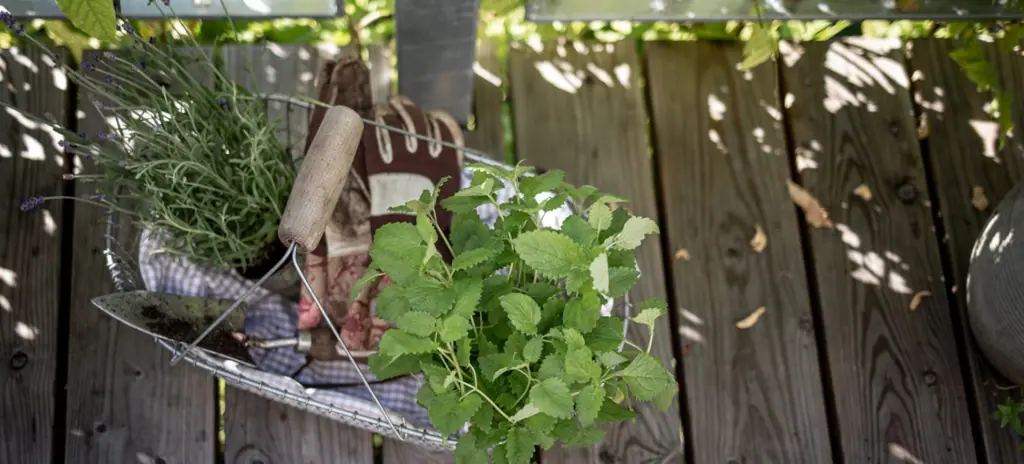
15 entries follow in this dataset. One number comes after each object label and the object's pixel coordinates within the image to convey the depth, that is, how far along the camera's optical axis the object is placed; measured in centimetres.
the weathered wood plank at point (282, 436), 165
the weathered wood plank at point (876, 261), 172
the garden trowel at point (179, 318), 137
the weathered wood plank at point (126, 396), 165
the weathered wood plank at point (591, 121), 184
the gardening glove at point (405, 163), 151
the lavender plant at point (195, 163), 134
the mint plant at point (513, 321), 105
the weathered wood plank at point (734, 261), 171
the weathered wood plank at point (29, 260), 165
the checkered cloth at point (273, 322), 149
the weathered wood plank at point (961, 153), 182
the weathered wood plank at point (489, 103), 186
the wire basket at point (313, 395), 138
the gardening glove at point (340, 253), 149
